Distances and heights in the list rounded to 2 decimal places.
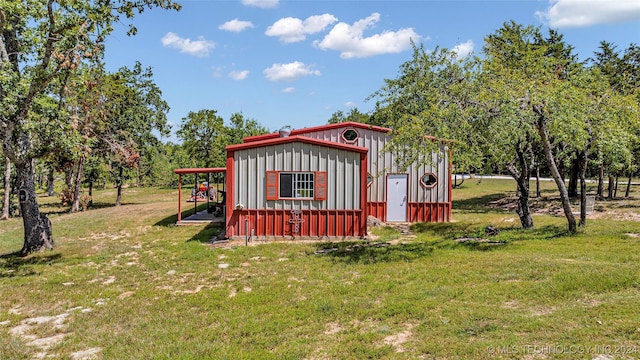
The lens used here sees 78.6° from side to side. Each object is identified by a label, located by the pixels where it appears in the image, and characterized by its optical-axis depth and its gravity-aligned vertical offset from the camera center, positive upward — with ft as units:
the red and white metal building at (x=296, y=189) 44.55 -1.13
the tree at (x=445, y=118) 34.63 +5.56
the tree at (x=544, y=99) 33.47 +6.92
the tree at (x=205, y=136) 126.52 +14.31
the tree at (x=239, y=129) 130.52 +17.61
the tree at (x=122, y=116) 79.46 +13.97
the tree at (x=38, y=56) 33.37 +11.20
